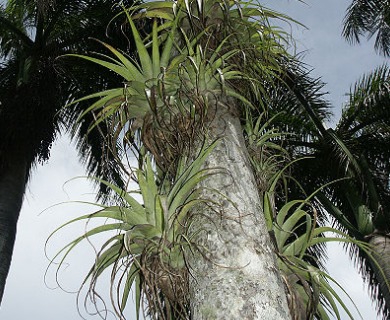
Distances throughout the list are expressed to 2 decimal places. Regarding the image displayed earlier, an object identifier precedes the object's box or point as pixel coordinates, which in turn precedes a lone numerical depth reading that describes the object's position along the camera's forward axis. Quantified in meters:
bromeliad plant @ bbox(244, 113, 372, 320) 2.47
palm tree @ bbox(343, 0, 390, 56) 12.26
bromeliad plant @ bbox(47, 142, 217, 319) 2.25
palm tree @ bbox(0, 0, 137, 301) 8.84
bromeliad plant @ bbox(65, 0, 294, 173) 2.65
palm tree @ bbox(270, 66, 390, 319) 9.41
